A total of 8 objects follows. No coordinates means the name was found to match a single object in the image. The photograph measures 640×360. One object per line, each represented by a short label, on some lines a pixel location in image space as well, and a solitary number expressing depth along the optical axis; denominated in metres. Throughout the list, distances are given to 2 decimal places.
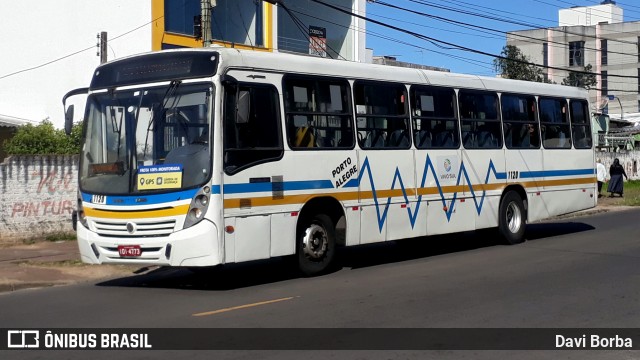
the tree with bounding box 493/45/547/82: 48.03
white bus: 11.19
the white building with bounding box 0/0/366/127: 28.47
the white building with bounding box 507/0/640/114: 81.19
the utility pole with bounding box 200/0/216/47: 17.53
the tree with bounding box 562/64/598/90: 57.20
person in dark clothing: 32.88
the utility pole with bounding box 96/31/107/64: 21.61
